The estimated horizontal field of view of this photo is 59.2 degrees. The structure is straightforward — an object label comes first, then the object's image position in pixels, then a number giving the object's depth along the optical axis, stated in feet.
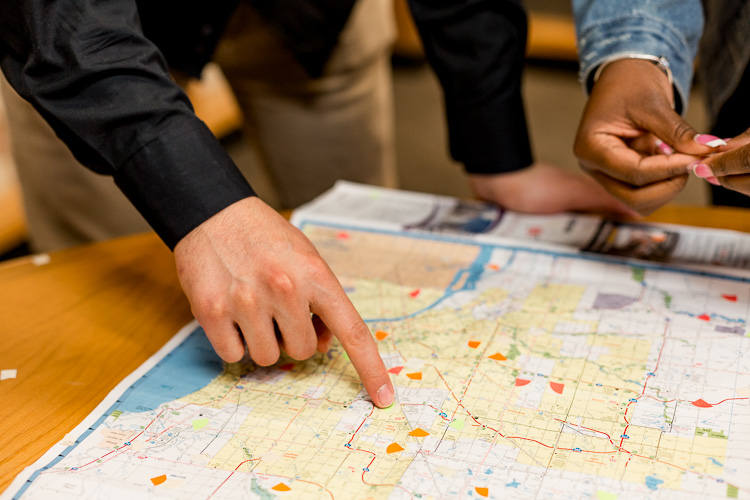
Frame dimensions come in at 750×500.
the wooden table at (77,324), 1.93
